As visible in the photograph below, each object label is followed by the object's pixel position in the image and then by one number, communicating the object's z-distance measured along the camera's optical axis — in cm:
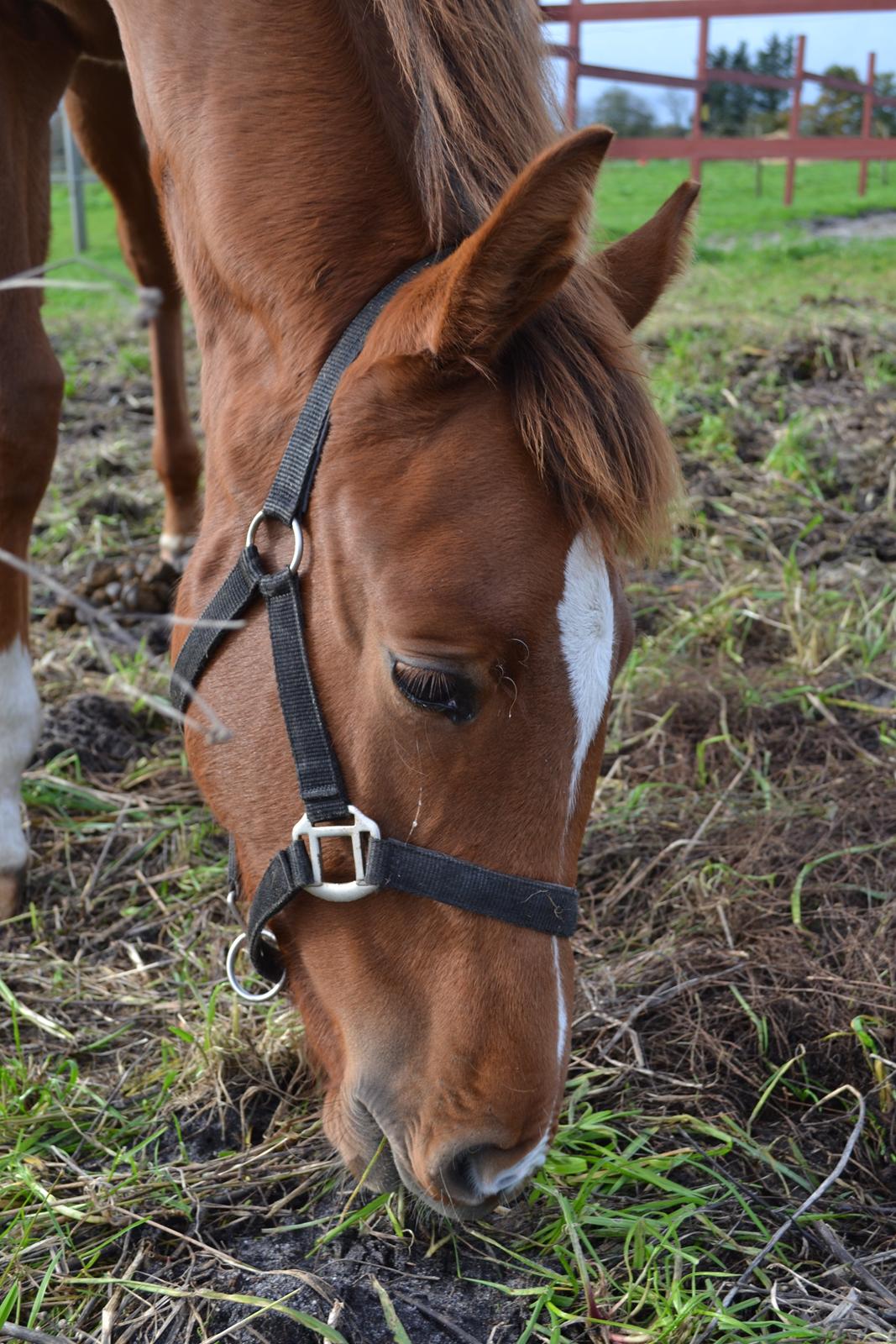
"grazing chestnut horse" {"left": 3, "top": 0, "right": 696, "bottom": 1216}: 149
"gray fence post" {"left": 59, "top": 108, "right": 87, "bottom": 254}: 1272
